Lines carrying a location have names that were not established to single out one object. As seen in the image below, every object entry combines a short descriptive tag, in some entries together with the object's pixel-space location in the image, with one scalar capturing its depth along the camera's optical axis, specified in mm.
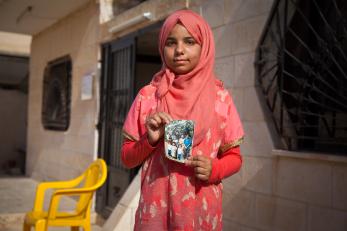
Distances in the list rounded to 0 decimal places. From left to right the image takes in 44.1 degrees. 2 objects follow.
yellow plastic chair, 3061
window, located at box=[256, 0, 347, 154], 2404
